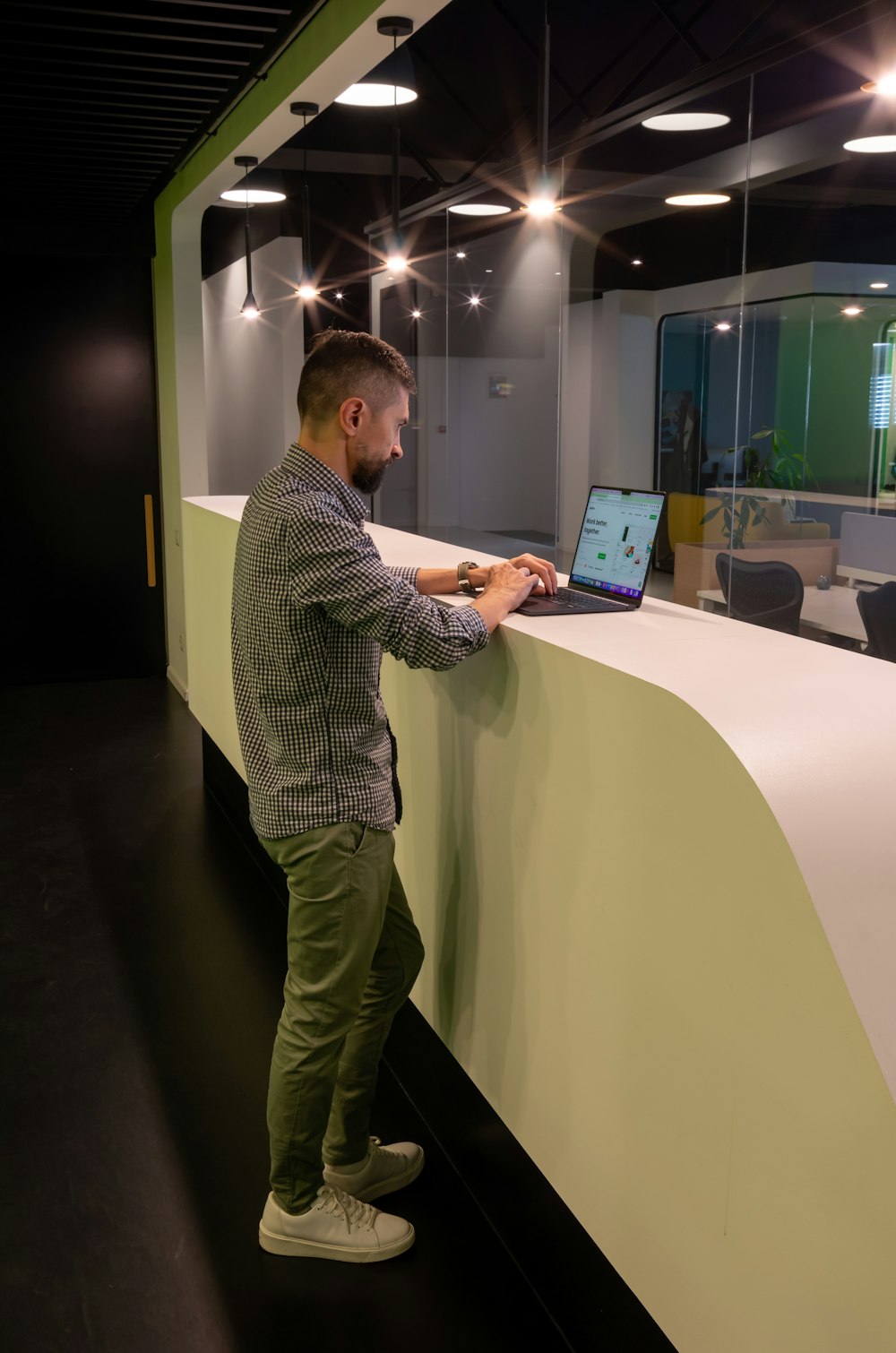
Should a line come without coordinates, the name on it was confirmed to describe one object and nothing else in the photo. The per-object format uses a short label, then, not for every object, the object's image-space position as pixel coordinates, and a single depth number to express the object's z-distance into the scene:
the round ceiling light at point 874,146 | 4.01
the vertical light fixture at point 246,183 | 5.10
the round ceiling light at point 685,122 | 4.07
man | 1.98
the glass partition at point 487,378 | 7.05
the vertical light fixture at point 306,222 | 4.28
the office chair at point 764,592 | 4.64
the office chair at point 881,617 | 4.15
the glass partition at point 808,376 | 4.28
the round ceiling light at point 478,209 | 6.12
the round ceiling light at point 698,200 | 4.97
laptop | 2.20
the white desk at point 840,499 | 4.41
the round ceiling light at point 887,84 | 3.15
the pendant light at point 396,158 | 3.31
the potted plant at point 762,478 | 4.66
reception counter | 1.29
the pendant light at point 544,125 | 2.81
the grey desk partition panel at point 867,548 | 4.48
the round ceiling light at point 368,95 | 4.88
